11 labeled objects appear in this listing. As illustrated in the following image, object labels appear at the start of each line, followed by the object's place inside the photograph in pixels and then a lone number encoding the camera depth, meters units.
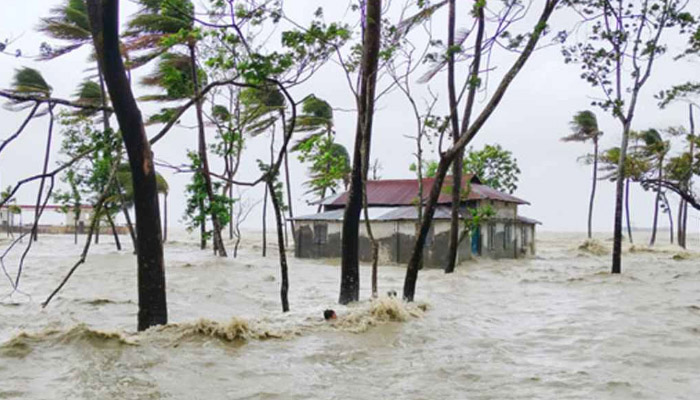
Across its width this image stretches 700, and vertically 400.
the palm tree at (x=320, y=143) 11.41
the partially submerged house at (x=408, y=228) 24.67
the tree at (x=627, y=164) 32.84
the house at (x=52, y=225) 49.17
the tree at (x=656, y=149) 35.06
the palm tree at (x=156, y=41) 20.64
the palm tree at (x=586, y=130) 39.06
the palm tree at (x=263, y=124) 20.42
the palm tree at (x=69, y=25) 20.75
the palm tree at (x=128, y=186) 27.64
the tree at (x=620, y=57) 16.88
